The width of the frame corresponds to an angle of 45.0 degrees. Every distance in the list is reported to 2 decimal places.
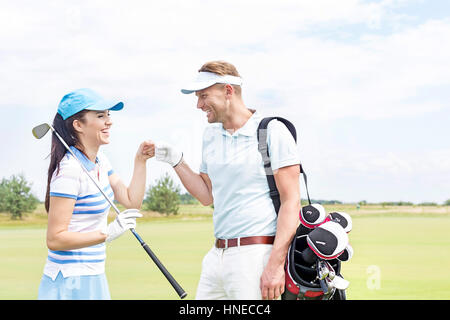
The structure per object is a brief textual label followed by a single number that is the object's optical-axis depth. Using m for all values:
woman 3.74
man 3.77
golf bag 3.65
